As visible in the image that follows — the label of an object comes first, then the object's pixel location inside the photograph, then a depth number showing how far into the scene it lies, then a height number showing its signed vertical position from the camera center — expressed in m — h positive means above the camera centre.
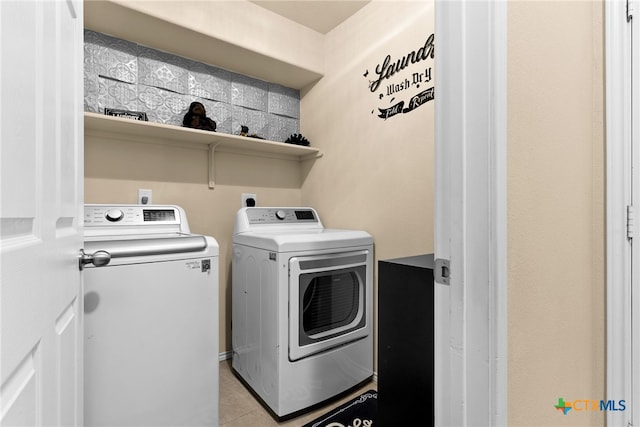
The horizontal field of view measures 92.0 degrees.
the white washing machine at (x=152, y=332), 1.16 -0.50
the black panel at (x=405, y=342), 1.06 -0.48
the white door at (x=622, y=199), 0.96 +0.04
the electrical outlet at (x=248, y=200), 2.46 +0.10
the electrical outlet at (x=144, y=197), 2.04 +0.10
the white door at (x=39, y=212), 0.39 +0.00
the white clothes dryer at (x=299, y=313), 1.68 -0.60
